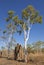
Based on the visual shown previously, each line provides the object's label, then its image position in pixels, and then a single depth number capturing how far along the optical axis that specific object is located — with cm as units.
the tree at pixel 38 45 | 2187
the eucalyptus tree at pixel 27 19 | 932
